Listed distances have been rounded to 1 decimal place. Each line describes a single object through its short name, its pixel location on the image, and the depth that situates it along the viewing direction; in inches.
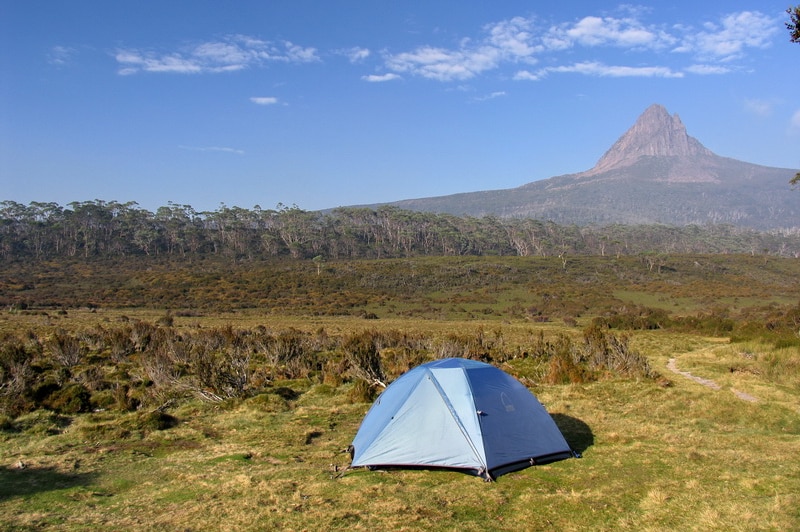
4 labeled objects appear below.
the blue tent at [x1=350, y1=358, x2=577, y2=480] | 314.8
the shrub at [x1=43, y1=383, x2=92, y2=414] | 492.4
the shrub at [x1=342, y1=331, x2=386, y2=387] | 609.0
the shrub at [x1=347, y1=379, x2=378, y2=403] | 530.0
